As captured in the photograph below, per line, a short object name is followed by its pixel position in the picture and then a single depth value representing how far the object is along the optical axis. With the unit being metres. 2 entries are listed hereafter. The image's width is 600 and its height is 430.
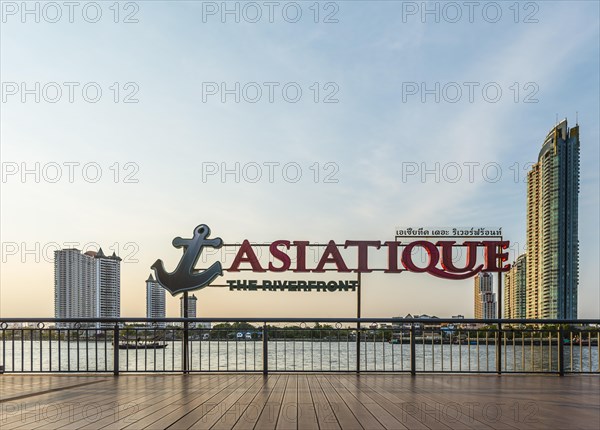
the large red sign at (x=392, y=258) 10.48
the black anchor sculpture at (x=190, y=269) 9.72
